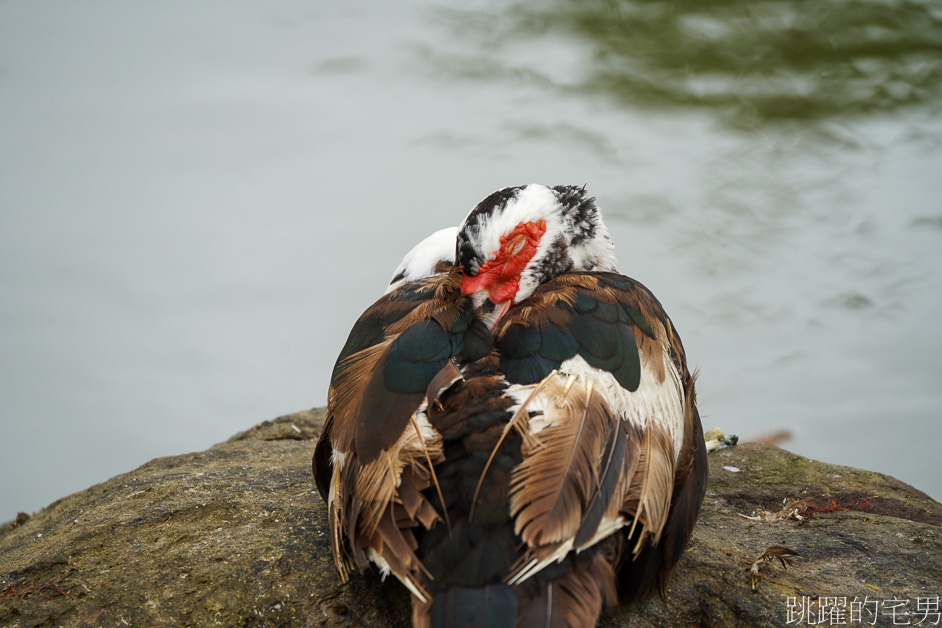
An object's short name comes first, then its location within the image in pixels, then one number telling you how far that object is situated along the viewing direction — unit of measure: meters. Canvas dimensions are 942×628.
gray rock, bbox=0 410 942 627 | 4.84
